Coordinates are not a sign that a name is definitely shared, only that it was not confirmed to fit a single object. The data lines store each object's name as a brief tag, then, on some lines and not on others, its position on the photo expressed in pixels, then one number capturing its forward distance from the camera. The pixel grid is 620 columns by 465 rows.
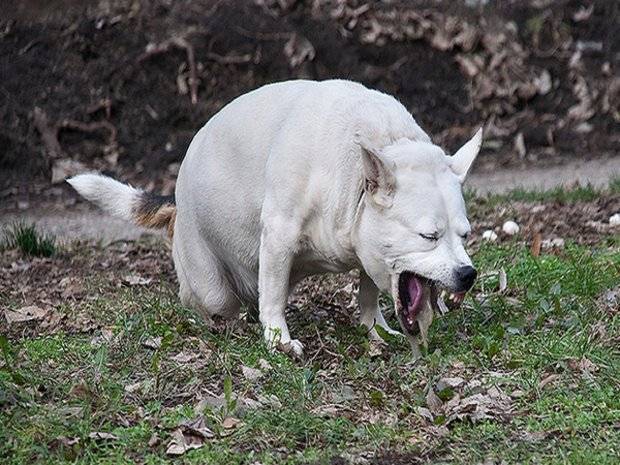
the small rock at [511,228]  16.22
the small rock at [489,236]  15.87
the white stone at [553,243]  15.16
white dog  10.63
